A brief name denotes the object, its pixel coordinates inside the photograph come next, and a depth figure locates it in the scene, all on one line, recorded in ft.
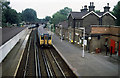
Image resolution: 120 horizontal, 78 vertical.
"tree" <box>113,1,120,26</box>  130.53
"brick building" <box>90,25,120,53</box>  77.65
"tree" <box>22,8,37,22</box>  534.37
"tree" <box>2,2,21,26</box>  225.60
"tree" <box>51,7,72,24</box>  232.22
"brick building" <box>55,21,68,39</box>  137.20
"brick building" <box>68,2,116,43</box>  104.06
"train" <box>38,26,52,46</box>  94.00
